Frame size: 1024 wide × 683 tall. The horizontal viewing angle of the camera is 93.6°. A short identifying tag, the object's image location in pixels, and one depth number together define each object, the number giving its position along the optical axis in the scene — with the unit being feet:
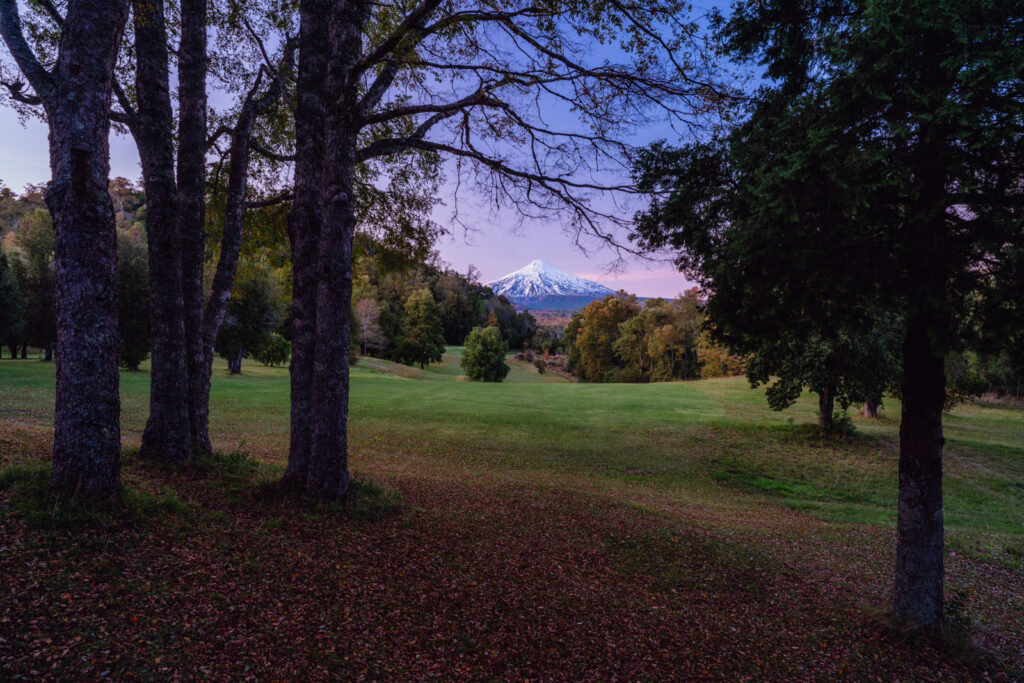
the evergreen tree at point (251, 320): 115.34
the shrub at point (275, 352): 134.00
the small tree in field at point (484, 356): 165.78
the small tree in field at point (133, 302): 96.02
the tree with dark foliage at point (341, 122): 21.26
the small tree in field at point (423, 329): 203.31
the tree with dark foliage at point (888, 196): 12.96
